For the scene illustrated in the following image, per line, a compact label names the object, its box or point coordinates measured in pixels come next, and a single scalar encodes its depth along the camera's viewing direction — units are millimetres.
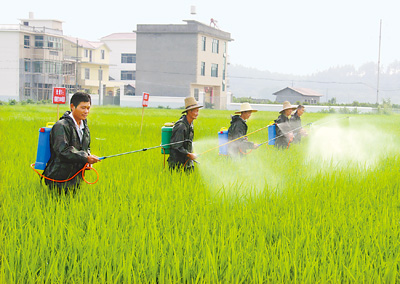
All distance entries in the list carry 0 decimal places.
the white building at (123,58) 72000
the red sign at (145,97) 15348
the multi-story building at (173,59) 52125
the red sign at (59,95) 11295
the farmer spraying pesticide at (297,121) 11748
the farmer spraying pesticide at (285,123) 11164
